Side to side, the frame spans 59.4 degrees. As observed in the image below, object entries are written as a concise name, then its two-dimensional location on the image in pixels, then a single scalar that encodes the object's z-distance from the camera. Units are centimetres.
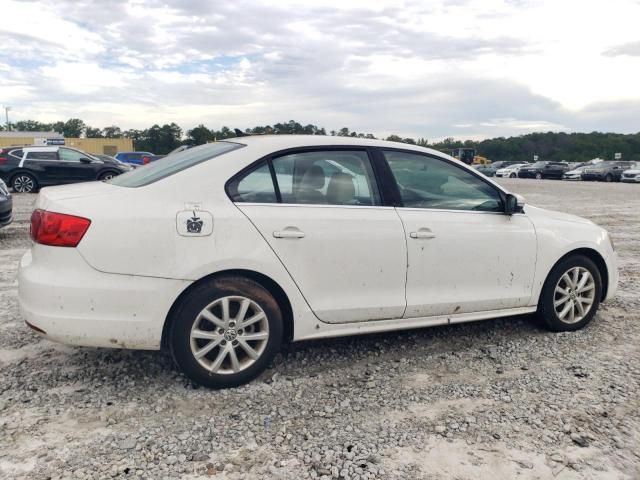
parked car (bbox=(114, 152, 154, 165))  2869
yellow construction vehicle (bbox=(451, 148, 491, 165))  5526
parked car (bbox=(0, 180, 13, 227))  797
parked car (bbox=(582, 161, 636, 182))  3522
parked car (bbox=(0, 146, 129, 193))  1608
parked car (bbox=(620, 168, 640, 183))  3356
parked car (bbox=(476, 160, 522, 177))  4857
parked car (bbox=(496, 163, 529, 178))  4448
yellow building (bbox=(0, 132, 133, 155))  6475
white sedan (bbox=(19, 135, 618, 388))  310
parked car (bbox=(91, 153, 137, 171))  1777
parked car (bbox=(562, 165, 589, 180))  3734
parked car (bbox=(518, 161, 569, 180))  4084
